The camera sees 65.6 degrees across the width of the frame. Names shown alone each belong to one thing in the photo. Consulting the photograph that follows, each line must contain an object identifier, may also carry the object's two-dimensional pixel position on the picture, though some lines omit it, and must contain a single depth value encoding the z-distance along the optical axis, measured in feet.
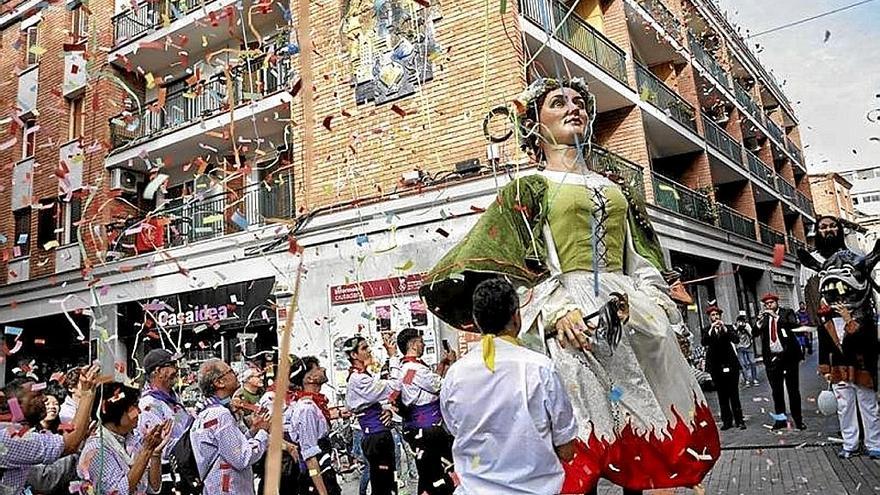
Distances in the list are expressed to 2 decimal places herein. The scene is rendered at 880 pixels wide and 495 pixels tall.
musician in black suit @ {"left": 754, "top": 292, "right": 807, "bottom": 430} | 27.94
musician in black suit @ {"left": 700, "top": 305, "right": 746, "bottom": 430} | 29.91
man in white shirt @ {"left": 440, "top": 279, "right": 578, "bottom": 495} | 7.86
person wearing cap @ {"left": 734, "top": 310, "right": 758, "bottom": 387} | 47.58
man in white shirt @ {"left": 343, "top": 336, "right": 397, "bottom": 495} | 20.48
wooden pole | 6.35
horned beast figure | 20.12
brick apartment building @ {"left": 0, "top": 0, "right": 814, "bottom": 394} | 35.24
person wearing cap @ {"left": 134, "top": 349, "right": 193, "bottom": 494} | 15.69
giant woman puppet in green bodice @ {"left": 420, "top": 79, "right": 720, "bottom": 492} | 7.54
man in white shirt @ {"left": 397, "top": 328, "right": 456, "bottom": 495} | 19.92
